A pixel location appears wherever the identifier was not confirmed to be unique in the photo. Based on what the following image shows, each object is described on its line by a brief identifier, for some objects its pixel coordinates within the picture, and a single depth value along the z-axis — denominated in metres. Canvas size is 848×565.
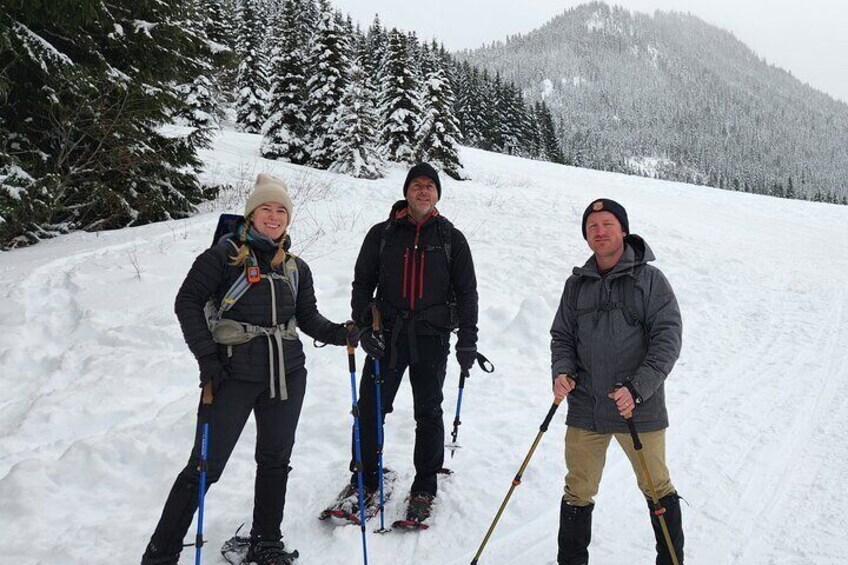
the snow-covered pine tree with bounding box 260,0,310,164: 26.52
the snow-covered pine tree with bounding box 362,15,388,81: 51.77
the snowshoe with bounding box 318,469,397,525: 3.61
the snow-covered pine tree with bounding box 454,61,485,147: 55.44
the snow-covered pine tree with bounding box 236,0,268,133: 32.00
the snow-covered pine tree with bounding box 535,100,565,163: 60.28
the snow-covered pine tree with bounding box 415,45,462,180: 26.10
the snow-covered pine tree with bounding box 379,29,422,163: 26.80
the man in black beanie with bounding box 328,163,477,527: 3.63
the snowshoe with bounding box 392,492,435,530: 3.57
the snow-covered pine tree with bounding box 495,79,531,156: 56.09
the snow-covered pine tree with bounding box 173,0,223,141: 10.01
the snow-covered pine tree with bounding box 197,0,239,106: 10.74
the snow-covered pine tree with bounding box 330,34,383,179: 20.86
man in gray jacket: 2.82
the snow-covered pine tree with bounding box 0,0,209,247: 7.24
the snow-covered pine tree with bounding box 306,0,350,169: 24.31
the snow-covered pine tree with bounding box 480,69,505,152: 55.84
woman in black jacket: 2.87
